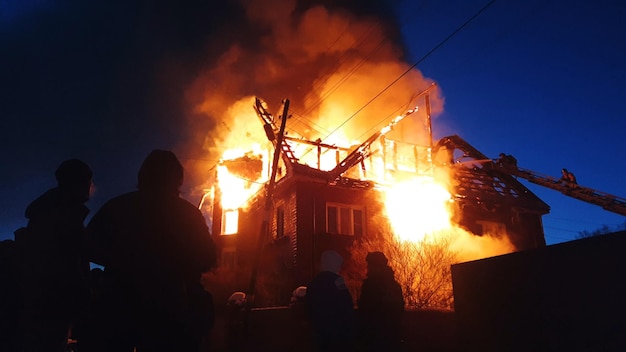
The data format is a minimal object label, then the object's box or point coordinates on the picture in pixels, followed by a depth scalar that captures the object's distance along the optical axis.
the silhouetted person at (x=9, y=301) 3.34
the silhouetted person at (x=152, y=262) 2.00
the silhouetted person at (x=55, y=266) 2.85
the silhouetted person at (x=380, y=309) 4.87
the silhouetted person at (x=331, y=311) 4.40
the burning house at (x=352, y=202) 16.67
